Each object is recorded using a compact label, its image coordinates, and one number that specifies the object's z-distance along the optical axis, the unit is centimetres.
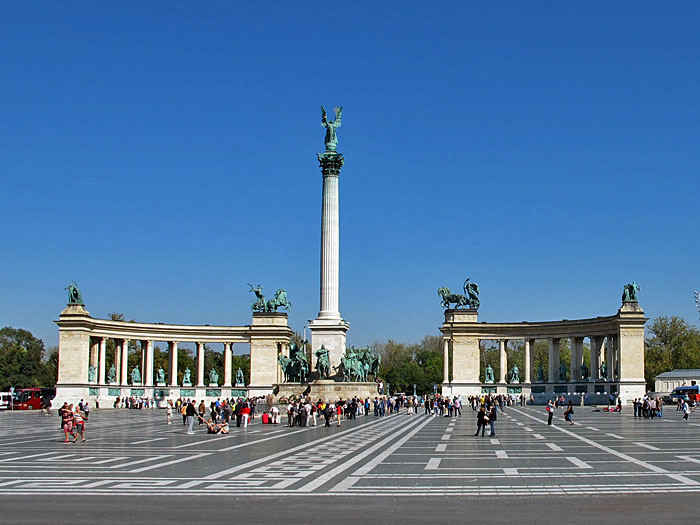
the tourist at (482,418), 4125
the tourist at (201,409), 5128
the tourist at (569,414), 5372
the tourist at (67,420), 3944
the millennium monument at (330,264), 8144
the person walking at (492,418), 4172
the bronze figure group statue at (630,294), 9581
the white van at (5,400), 9656
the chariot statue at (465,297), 10825
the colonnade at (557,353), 9425
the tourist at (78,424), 3975
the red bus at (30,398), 9762
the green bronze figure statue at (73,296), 10100
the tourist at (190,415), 4506
